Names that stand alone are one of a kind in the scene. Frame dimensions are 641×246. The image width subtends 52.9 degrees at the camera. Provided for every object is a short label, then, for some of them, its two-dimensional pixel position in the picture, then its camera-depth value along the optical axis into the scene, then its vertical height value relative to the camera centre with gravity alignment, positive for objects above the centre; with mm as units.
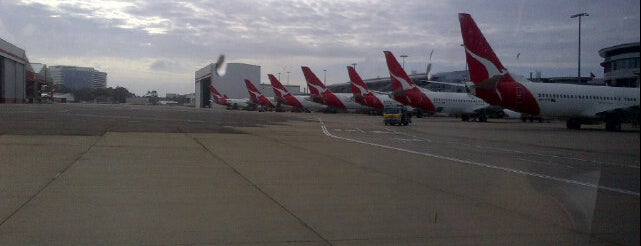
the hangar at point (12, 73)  95938 +5351
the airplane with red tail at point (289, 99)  92312 +1341
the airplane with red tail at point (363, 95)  70000 +1481
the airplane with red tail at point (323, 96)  81312 +1563
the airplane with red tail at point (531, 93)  33688 +939
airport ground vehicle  45250 -511
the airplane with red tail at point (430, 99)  55812 +930
